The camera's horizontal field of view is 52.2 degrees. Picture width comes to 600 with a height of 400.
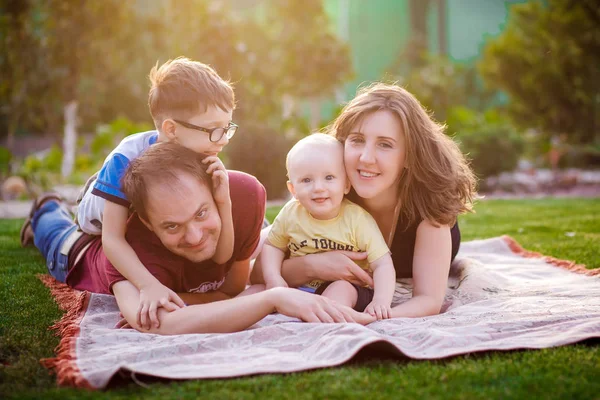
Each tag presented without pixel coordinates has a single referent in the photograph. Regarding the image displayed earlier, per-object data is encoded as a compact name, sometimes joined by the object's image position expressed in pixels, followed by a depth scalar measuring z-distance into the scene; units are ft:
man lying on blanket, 8.34
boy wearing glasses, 8.75
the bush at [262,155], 27.40
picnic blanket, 6.96
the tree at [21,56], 32.99
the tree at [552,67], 38.45
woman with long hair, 9.73
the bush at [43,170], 30.86
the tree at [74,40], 32.50
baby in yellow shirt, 9.53
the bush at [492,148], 33.17
